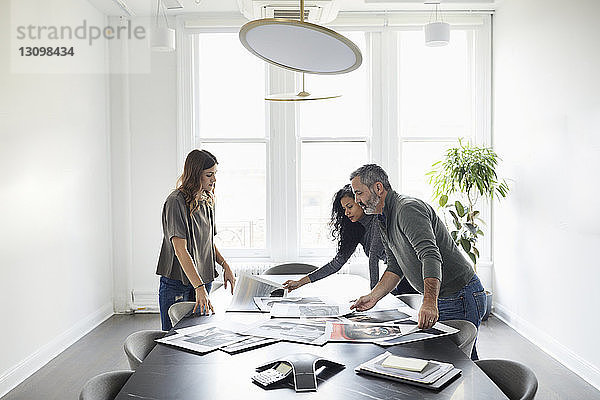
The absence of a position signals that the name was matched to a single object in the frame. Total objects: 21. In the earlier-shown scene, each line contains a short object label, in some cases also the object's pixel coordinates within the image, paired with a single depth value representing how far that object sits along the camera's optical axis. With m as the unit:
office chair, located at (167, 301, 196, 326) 3.13
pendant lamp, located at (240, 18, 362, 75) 2.35
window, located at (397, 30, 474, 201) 6.45
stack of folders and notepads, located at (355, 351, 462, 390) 1.99
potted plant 5.69
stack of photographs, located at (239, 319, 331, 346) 2.54
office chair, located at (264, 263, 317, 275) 4.48
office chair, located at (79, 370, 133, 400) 2.01
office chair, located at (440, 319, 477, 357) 2.58
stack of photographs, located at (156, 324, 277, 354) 2.41
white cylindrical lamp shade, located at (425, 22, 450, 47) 5.41
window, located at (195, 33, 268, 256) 6.47
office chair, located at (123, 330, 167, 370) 2.48
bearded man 2.90
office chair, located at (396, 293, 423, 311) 3.51
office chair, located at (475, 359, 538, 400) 2.16
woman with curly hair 3.62
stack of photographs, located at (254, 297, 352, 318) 2.94
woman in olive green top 3.31
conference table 1.93
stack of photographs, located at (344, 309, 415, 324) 2.83
